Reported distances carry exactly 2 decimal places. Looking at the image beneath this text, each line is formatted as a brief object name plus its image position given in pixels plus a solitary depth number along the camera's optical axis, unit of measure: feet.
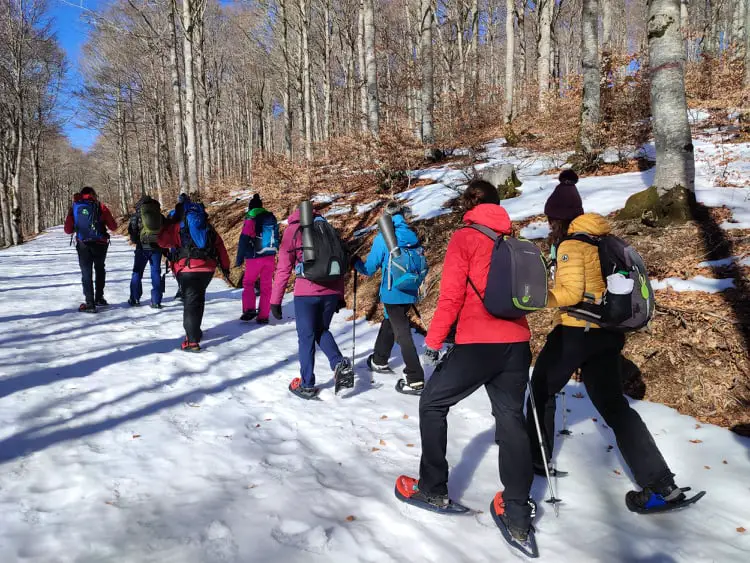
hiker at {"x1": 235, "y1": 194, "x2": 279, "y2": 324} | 22.94
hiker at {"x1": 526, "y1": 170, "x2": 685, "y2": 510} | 9.06
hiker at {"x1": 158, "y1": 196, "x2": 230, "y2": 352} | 18.94
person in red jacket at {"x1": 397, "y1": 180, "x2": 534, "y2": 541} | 8.21
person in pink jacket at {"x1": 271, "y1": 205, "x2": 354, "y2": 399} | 14.69
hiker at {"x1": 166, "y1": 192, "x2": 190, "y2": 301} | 19.29
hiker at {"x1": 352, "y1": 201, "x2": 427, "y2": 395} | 14.97
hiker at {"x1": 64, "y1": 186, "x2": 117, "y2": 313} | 23.81
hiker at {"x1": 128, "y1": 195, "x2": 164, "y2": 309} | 26.35
